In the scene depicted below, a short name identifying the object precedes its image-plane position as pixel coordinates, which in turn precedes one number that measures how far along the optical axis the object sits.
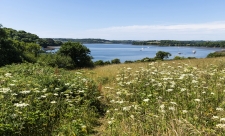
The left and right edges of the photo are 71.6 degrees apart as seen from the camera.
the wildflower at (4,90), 3.50
